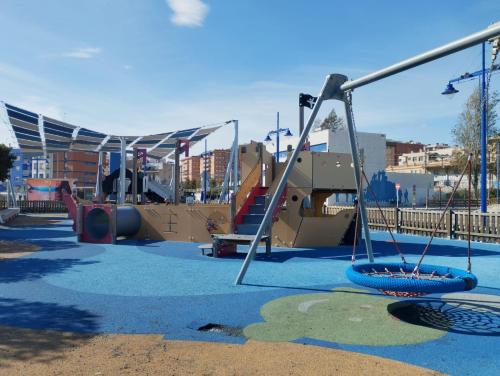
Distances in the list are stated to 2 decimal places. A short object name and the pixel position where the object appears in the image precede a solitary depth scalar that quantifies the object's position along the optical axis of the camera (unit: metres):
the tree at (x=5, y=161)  27.58
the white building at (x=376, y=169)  40.94
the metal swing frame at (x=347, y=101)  6.01
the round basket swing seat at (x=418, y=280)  5.20
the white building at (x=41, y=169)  106.25
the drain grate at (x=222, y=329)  5.20
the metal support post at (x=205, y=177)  36.67
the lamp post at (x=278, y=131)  31.45
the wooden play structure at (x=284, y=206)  14.13
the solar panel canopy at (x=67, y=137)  24.62
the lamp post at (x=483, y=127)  17.08
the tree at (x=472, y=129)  45.69
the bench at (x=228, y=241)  11.26
